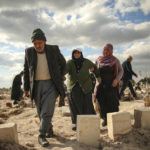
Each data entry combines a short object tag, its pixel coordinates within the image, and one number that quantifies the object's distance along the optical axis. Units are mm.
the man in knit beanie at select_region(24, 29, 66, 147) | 3506
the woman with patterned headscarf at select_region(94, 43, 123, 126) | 4785
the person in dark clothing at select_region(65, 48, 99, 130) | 4504
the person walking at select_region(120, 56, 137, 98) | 9211
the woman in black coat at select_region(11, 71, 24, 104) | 10125
